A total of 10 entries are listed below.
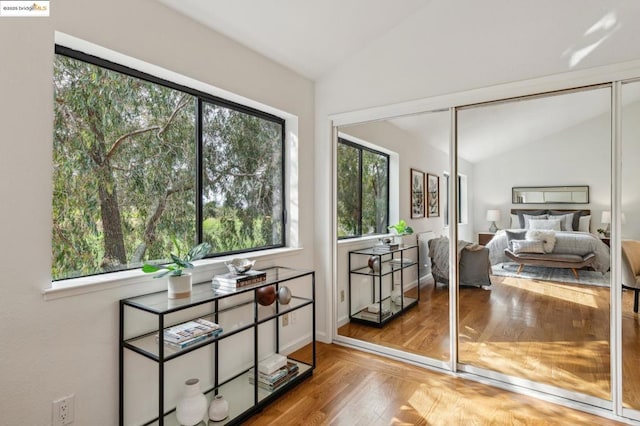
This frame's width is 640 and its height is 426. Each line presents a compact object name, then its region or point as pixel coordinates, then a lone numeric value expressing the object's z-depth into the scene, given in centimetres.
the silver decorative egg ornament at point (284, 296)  243
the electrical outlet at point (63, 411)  155
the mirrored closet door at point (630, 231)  203
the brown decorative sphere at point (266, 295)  235
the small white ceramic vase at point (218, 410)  195
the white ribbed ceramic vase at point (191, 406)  182
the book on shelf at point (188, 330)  175
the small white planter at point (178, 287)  183
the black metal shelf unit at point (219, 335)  170
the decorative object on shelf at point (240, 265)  220
